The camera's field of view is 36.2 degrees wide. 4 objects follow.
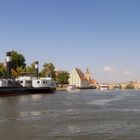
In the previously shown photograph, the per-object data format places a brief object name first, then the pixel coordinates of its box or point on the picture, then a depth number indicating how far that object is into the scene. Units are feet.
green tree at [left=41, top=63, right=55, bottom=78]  297.23
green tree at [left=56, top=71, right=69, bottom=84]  332.60
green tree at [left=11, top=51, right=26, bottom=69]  260.73
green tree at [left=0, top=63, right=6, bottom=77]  245.54
